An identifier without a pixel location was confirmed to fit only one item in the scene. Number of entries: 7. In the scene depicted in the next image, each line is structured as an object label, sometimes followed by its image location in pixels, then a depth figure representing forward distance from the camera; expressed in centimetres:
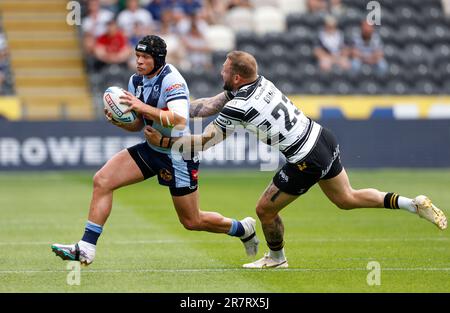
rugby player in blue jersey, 968
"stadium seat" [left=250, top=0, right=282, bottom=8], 2716
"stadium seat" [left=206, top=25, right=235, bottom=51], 2533
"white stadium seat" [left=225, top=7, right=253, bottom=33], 2641
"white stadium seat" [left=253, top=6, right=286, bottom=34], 2642
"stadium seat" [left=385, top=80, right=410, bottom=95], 2449
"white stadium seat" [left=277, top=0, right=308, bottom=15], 2730
